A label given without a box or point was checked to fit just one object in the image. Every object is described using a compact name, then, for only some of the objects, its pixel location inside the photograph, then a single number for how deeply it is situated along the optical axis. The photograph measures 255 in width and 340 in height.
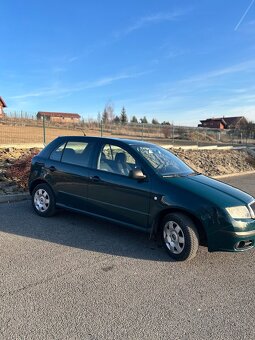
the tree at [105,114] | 90.31
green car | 4.49
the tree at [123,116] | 101.34
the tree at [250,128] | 60.05
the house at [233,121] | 90.50
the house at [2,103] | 65.82
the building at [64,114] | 90.39
